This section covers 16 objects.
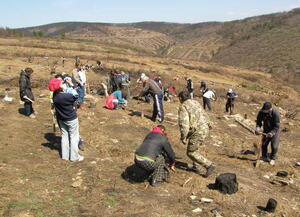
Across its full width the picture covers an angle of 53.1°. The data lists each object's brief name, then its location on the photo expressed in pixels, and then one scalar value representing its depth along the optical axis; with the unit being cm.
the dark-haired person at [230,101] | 1479
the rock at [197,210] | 510
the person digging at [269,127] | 761
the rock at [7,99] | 1136
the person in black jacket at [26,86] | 890
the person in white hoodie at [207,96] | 1416
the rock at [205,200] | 544
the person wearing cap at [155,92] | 994
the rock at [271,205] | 527
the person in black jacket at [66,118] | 609
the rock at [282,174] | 733
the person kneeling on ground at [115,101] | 1176
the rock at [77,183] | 566
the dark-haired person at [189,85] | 1430
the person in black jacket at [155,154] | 547
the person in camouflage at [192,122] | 599
